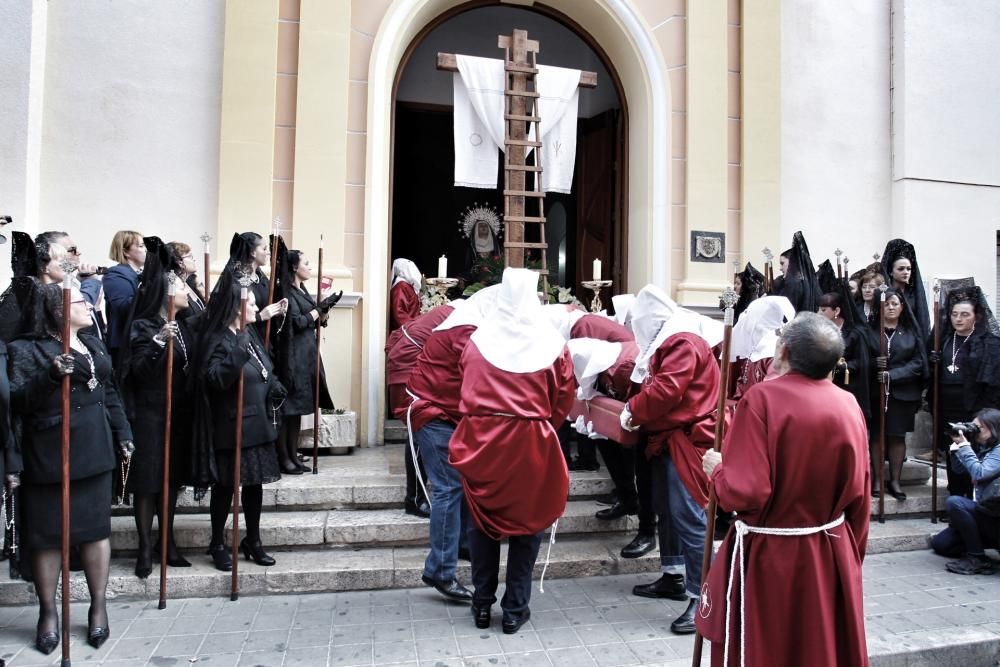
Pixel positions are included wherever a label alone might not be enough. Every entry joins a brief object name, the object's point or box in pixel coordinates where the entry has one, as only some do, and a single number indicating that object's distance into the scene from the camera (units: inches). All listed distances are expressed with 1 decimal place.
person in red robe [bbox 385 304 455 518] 194.9
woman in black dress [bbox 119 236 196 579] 163.6
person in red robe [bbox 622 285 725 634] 156.9
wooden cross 254.1
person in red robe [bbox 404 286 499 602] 166.9
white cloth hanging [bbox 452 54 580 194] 290.0
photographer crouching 193.0
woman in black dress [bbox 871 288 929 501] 234.5
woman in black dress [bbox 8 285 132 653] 132.5
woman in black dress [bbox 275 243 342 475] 223.9
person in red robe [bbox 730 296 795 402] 194.1
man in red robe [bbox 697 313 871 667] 99.5
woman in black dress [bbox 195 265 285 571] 165.8
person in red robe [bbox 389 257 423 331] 267.6
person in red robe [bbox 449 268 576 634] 147.2
